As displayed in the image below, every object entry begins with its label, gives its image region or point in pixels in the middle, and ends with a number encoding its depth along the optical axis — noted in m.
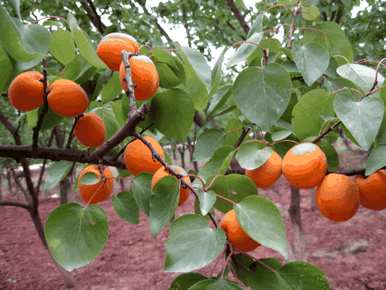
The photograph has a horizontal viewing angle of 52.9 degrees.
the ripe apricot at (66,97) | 0.66
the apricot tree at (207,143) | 0.54
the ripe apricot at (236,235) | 0.55
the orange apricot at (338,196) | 0.60
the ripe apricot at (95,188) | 0.77
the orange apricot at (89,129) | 0.77
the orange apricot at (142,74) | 0.60
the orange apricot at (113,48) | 0.65
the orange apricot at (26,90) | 0.65
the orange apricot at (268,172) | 0.67
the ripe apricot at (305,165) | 0.60
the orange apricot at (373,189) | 0.60
